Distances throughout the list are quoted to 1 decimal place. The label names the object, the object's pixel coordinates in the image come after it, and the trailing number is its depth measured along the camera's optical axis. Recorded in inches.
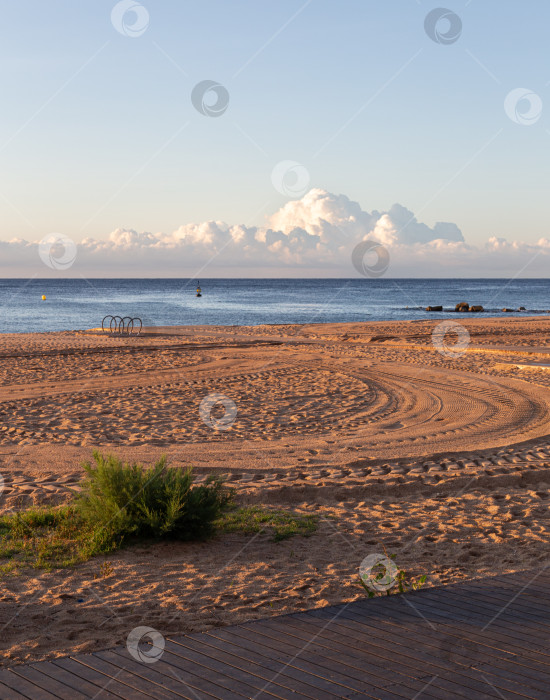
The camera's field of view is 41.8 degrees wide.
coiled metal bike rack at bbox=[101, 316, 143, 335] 1388.8
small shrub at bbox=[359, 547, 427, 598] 209.6
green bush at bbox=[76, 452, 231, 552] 269.9
